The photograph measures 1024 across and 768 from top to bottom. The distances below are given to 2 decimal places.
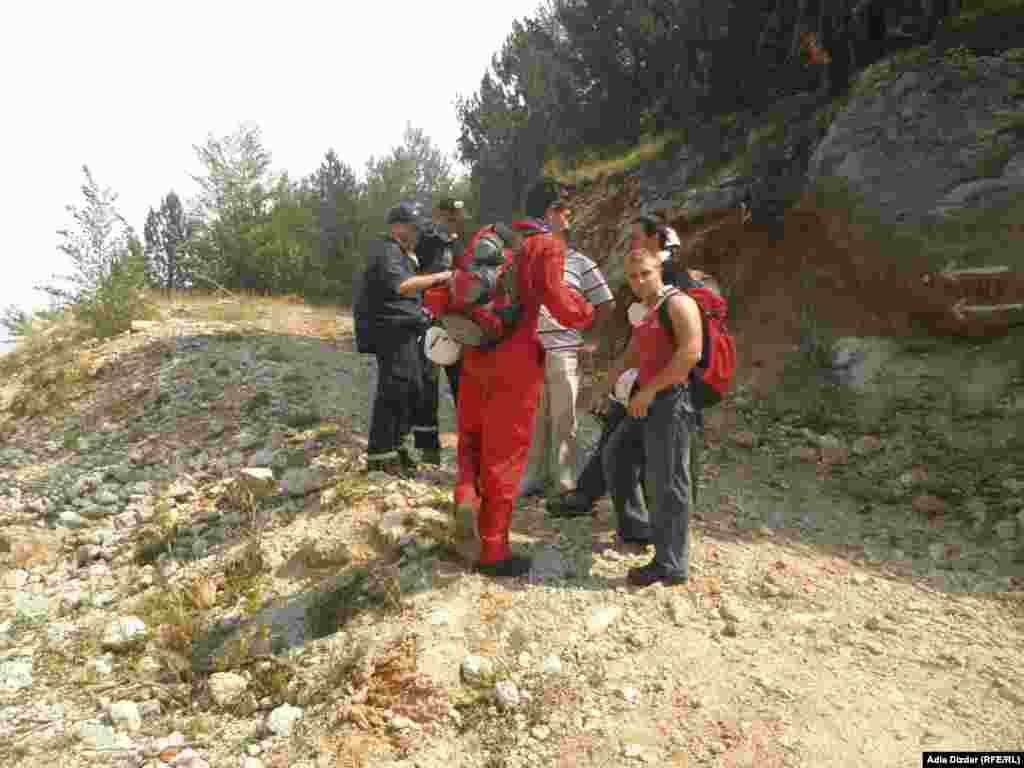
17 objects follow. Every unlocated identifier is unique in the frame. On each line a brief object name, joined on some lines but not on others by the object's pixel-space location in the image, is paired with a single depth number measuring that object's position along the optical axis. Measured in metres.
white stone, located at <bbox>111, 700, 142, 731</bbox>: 2.87
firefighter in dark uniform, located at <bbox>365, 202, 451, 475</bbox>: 4.43
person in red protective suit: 3.35
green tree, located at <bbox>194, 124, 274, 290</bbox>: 16.44
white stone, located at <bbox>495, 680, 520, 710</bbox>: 2.75
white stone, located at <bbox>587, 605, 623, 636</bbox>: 3.13
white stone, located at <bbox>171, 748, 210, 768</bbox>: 2.60
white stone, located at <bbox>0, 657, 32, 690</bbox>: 3.23
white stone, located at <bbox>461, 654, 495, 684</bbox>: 2.87
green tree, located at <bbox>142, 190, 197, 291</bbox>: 16.95
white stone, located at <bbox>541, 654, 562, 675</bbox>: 2.90
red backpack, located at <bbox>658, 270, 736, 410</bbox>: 3.24
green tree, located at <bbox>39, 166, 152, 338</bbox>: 10.48
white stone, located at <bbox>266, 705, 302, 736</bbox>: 2.73
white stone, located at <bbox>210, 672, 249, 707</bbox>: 2.95
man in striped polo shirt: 4.25
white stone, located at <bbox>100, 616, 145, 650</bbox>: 3.42
